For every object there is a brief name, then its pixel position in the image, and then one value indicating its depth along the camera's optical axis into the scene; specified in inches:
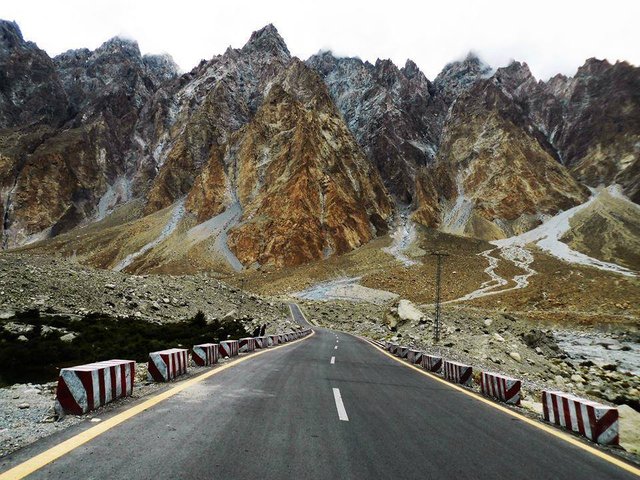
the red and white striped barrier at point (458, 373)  507.3
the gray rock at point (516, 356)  921.5
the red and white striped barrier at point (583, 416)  274.5
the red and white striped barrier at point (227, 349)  623.4
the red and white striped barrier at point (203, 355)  513.0
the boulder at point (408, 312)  1598.3
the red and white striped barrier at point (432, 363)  624.0
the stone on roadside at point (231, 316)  1257.0
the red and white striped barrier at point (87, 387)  239.6
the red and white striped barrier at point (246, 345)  733.3
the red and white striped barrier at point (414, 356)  716.7
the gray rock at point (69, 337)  571.6
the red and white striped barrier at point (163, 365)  378.6
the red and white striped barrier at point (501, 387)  396.8
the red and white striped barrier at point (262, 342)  854.4
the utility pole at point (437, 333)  1133.1
